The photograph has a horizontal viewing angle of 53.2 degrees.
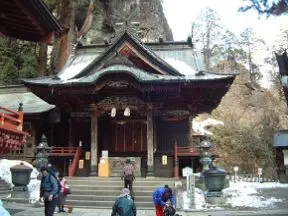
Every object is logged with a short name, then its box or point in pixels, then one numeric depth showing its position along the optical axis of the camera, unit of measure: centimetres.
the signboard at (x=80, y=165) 1642
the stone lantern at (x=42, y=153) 1449
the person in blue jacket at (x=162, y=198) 710
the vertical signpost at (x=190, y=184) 1122
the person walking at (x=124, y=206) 583
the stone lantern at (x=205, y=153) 1453
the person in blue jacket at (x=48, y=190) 729
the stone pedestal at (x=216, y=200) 1142
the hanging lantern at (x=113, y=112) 1608
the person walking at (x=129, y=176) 1187
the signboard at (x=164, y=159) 1611
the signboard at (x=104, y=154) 1573
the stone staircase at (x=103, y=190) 1220
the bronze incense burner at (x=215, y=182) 1159
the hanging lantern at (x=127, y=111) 1601
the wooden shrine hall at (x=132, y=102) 1519
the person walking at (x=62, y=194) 1051
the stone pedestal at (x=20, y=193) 1216
